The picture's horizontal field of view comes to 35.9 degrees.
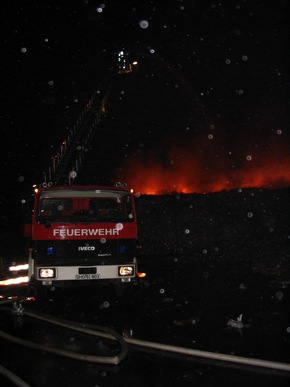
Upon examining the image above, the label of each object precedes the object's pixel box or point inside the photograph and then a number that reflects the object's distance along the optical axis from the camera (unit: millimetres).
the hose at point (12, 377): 4375
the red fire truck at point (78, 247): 8562
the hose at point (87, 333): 5051
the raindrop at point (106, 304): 8627
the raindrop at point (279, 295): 8742
